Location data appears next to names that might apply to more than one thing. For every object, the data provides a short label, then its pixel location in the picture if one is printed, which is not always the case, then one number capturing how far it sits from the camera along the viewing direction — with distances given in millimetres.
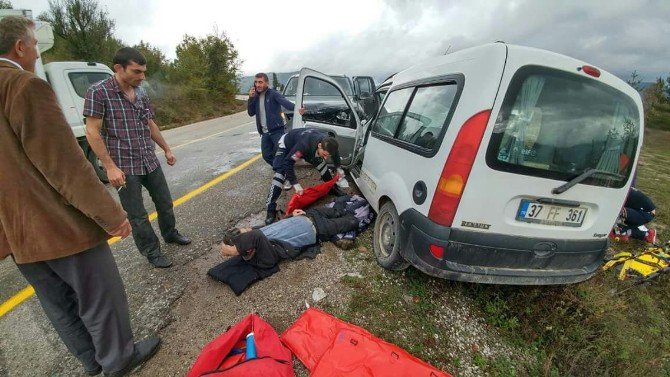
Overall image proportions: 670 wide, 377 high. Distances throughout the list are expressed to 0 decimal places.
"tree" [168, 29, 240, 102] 23188
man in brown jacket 1284
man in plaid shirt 2340
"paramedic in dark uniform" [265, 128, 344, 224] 3611
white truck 5738
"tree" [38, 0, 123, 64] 16656
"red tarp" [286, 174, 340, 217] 3777
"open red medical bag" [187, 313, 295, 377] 1650
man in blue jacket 4785
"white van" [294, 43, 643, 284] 1812
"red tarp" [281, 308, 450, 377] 1749
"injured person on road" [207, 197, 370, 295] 2598
